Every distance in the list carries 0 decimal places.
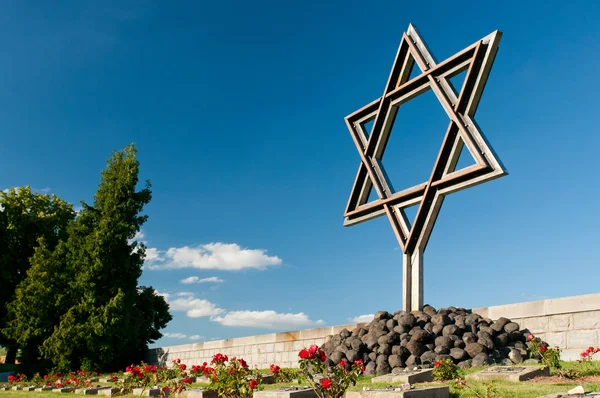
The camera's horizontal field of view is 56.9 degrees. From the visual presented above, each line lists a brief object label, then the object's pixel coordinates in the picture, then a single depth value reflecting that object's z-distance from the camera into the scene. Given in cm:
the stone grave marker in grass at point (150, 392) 806
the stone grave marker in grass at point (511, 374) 621
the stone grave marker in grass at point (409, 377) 675
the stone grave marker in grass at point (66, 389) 1163
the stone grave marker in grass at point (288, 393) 529
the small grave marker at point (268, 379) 829
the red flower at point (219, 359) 702
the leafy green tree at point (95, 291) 1875
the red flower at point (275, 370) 780
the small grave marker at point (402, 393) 460
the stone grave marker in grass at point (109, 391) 940
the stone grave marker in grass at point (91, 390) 1012
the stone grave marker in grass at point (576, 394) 427
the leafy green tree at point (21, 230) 2236
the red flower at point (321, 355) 549
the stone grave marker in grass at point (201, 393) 673
